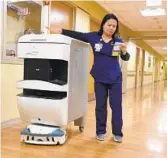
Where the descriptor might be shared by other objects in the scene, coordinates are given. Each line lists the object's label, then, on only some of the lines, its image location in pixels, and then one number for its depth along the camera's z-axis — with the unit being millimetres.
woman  2486
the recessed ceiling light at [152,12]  5941
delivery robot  2223
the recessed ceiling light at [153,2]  5250
